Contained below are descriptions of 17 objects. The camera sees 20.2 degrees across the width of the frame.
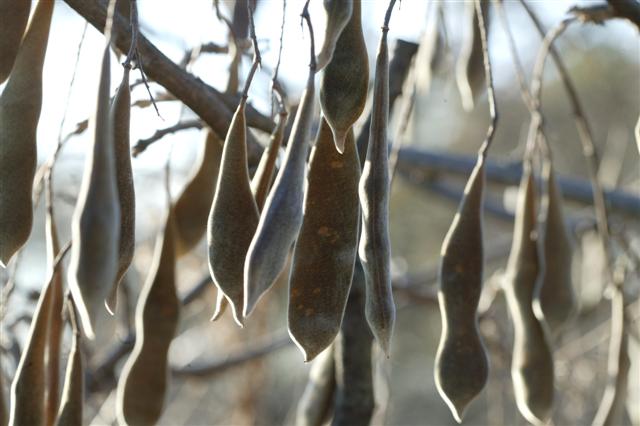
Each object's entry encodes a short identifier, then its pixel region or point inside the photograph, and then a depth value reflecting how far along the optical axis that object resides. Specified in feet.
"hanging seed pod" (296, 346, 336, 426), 4.31
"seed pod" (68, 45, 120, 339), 2.53
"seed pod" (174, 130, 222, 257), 3.92
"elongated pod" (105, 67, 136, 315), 2.91
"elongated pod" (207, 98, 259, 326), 3.07
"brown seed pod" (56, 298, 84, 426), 3.45
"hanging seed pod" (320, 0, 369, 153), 2.99
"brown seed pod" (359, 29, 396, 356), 3.03
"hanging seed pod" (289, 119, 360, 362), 3.10
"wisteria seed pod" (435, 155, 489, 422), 3.51
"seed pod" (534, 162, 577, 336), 3.85
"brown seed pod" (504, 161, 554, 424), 3.84
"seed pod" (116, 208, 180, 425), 3.59
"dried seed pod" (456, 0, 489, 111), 4.65
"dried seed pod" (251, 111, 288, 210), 3.25
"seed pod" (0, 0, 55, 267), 3.19
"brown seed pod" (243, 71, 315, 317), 2.81
